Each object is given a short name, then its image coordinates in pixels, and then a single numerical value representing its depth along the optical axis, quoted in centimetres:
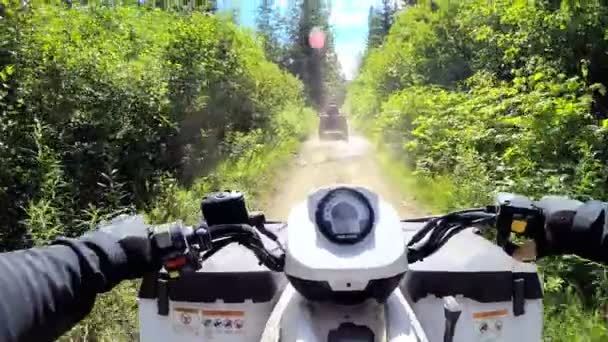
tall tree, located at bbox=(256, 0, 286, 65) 6469
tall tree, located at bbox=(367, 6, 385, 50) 7138
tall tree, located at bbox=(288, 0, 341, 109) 6800
